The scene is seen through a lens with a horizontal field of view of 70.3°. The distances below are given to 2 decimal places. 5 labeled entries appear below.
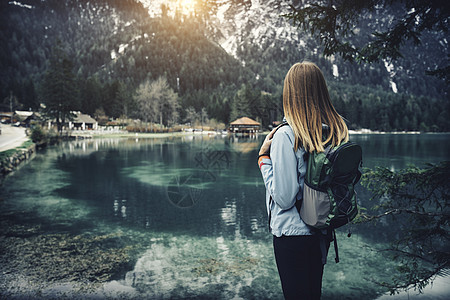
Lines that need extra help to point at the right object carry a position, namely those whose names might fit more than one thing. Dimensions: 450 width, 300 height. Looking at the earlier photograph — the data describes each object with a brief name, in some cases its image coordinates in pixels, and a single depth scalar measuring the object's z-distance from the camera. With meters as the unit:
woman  1.89
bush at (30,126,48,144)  38.22
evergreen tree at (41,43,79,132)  55.66
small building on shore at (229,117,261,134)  88.82
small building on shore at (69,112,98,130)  74.81
